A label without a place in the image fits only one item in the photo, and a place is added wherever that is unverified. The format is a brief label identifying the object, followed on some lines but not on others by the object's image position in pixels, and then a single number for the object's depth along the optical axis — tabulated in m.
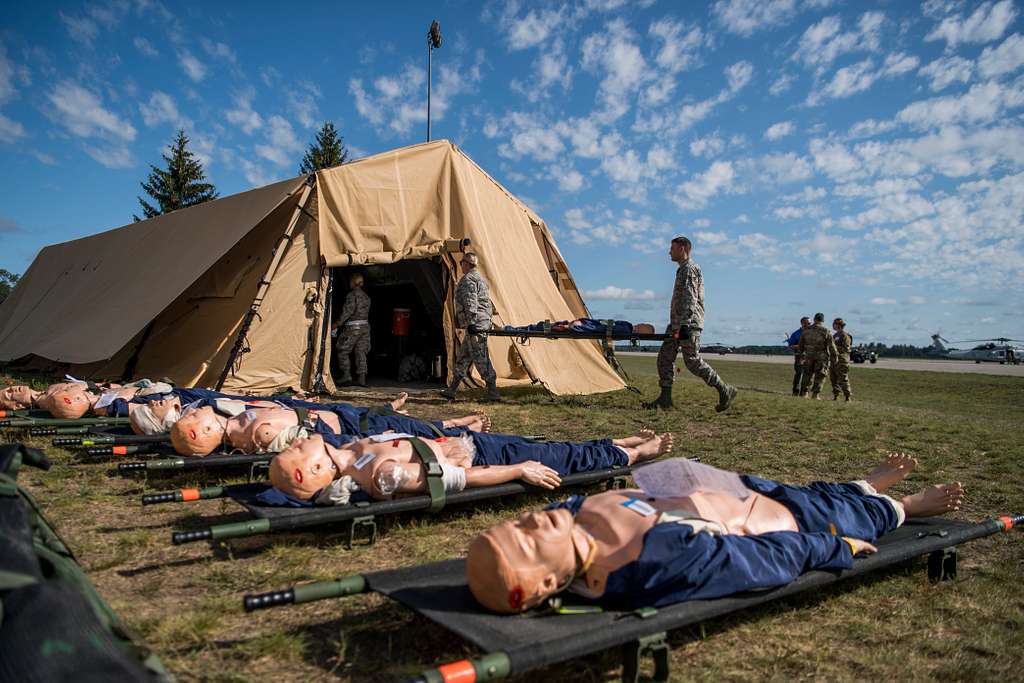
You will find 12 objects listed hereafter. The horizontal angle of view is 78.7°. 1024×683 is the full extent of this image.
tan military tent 10.28
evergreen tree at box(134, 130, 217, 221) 35.56
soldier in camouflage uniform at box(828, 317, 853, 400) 15.49
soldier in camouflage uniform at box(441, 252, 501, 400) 10.02
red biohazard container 13.16
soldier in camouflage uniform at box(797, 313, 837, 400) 14.99
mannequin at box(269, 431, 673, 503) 3.82
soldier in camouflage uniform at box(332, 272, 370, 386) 11.44
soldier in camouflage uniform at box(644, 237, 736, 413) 8.77
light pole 14.46
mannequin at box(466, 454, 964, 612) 2.40
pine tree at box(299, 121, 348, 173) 39.84
